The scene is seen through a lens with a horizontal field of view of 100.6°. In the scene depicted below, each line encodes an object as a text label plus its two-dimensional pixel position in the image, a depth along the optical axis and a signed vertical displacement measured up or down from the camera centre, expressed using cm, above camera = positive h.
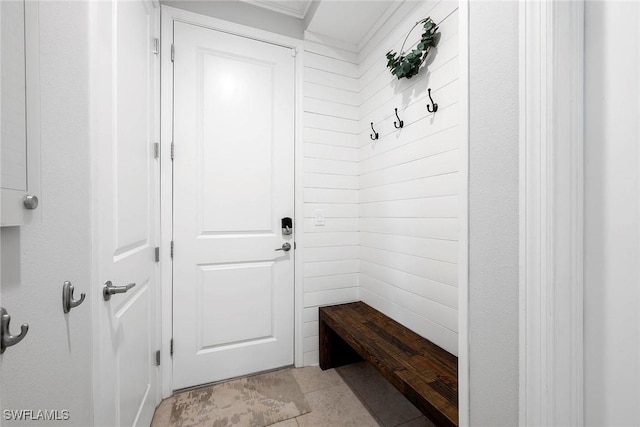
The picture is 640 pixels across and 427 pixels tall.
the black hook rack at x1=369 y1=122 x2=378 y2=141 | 199 +58
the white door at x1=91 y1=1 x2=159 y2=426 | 90 +2
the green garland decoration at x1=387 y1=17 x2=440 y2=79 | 145 +92
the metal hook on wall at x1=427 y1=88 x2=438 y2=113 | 146 +58
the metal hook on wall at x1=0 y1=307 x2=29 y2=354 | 48 -23
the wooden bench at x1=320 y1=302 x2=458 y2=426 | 107 -74
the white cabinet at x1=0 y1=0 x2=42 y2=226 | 49 +20
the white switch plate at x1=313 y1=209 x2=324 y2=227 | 207 -5
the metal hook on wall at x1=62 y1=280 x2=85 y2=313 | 72 -24
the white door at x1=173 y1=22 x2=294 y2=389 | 175 +5
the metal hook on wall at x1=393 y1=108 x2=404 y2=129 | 173 +58
